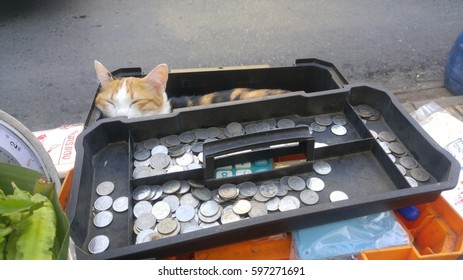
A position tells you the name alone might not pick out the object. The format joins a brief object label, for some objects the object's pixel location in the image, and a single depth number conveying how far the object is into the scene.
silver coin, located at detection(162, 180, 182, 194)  0.79
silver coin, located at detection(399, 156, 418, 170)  0.82
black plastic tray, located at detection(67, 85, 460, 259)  0.65
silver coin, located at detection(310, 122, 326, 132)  0.94
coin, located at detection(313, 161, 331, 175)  0.84
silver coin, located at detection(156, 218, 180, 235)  0.72
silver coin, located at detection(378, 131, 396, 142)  0.89
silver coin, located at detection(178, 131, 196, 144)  0.90
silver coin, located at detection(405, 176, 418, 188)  0.77
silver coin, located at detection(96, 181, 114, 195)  0.80
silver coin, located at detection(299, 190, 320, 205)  0.78
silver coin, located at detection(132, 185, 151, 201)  0.78
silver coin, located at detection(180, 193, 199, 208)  0.77
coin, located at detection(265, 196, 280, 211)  0.77
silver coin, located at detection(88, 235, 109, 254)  0.69
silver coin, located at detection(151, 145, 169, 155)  0.87
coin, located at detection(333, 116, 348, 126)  0.96
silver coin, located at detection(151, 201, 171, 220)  0.75
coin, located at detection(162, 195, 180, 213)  0.77
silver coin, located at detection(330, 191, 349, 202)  0.79
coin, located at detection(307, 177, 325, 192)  0.81
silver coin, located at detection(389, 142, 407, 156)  0.86
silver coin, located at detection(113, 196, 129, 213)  0.77
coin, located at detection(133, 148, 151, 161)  0.86
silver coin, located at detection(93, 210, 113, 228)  0.74
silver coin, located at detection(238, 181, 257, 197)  0.78
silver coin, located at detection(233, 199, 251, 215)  0.75
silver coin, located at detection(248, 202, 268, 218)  0.75
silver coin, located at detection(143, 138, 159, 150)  0.89
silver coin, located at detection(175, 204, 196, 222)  0.75
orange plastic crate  0.70
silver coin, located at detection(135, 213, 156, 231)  0.72
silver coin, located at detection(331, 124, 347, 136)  0.93
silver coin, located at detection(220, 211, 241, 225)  0.74
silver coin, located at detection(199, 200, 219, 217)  0.75
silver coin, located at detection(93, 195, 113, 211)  0.77
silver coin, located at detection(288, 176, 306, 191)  0.80
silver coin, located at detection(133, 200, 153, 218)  0.75
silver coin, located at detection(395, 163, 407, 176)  0.80
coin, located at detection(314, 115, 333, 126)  0.96
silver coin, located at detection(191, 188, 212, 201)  0.78
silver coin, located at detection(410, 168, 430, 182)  0.79
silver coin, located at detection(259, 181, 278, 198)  0.79
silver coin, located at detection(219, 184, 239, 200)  0.78
